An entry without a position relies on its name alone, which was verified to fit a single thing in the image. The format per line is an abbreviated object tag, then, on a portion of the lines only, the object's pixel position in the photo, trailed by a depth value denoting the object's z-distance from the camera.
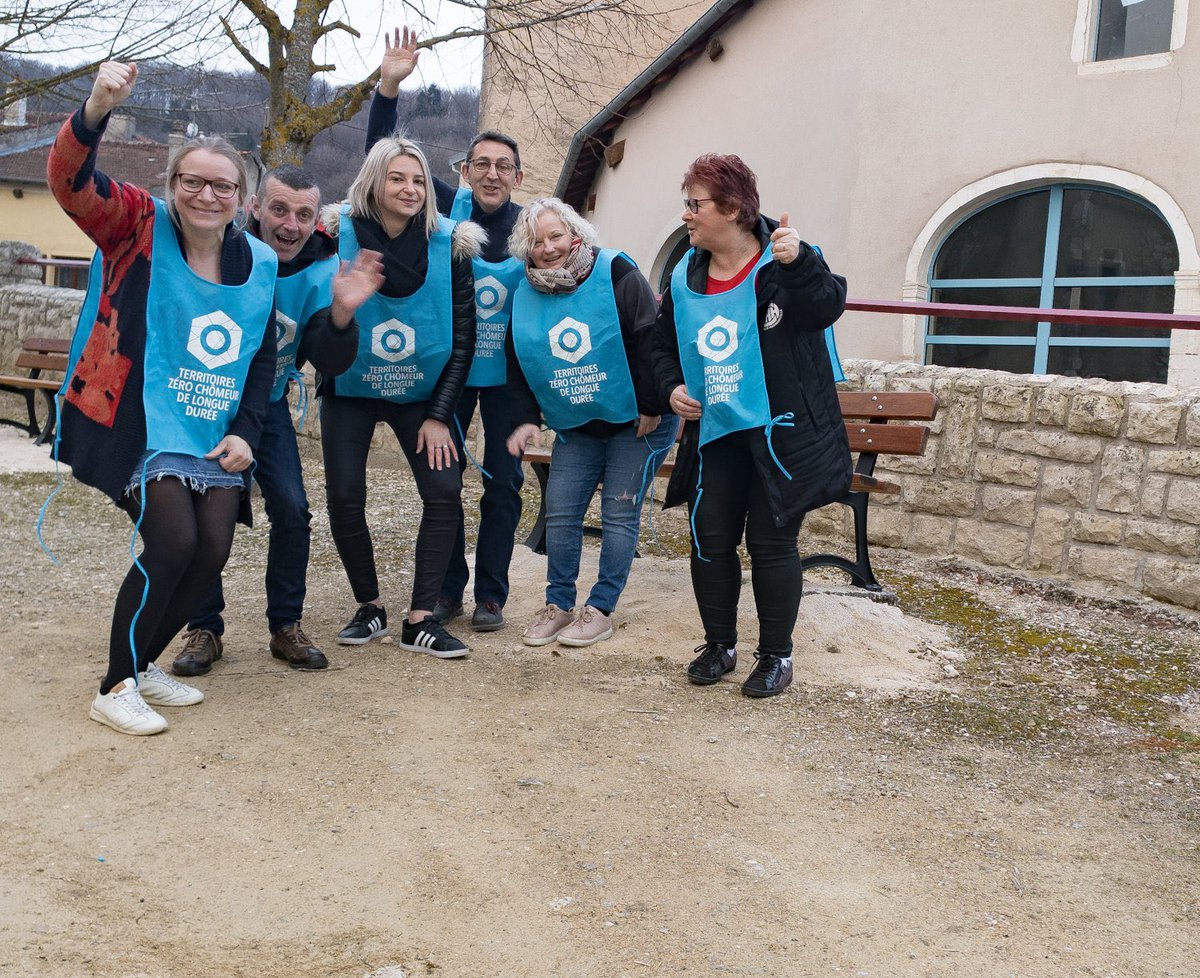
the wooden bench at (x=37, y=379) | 9.75
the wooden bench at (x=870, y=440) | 5.33
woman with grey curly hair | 4.34
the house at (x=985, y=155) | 10.23
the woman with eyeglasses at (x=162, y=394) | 3.47
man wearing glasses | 4.55
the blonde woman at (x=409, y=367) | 4.16
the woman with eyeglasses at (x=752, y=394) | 3.87
